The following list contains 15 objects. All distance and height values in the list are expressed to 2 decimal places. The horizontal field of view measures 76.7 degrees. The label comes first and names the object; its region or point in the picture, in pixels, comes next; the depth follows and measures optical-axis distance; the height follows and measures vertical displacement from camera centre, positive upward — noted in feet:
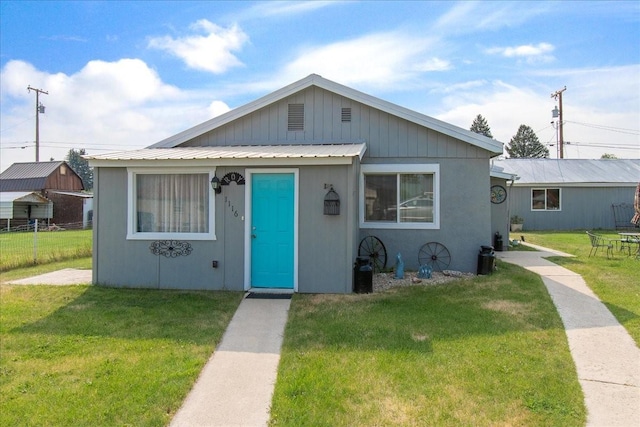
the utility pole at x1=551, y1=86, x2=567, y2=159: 93.20 +25.65
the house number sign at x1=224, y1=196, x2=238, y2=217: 24.03 +0.62
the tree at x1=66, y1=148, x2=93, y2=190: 299.99 +39.97
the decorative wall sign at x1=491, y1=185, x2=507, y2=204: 42.34 +2.42
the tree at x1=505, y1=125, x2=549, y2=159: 185.68 +32.97
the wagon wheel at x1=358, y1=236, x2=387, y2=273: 29.27 -2.50
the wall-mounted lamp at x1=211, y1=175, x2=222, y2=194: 23.84 +1.85
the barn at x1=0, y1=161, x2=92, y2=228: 94.38 +6.68
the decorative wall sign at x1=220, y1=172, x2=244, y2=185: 24.00 +2.26
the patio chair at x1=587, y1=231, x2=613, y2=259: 35.56 -2.37
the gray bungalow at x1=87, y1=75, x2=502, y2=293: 23.40 +1.36
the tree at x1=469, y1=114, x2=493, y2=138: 185.06 +42.40
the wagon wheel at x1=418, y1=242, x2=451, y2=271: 29.14 -2.82
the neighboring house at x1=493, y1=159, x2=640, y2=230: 64.95 +2.93
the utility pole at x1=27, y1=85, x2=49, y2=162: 108.37 +29.06
